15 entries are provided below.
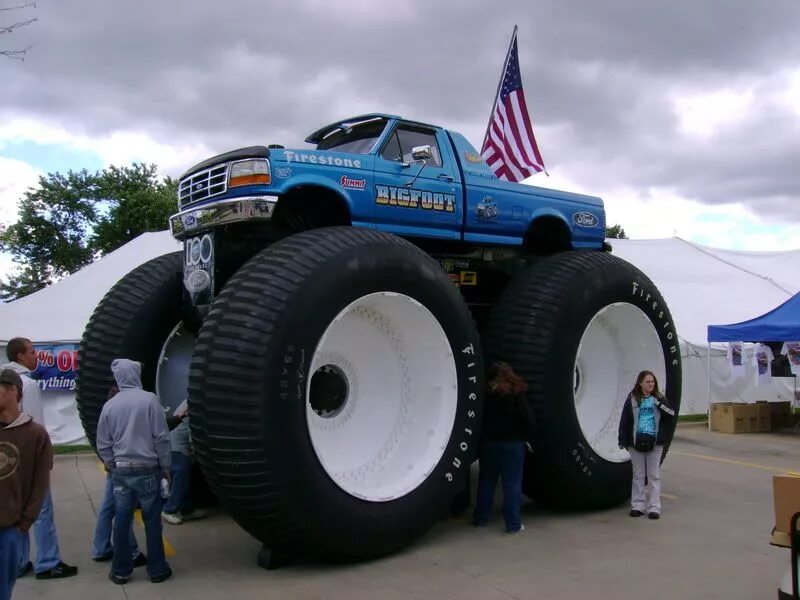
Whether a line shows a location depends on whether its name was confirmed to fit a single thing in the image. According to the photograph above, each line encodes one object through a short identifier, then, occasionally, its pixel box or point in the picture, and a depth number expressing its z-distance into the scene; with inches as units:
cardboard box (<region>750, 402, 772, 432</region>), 628.1
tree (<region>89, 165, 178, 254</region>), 1533.0
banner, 570.6
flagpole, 470.2
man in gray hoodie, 210.1
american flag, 455.2
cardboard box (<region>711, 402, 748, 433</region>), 614.5
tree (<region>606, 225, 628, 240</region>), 2241.3
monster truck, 203.0
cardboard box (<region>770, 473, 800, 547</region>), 152.3
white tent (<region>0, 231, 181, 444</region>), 578.6
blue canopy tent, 563.8
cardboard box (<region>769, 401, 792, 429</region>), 639.8
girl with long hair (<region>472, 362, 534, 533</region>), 259.0
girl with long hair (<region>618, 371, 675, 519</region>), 284.4
